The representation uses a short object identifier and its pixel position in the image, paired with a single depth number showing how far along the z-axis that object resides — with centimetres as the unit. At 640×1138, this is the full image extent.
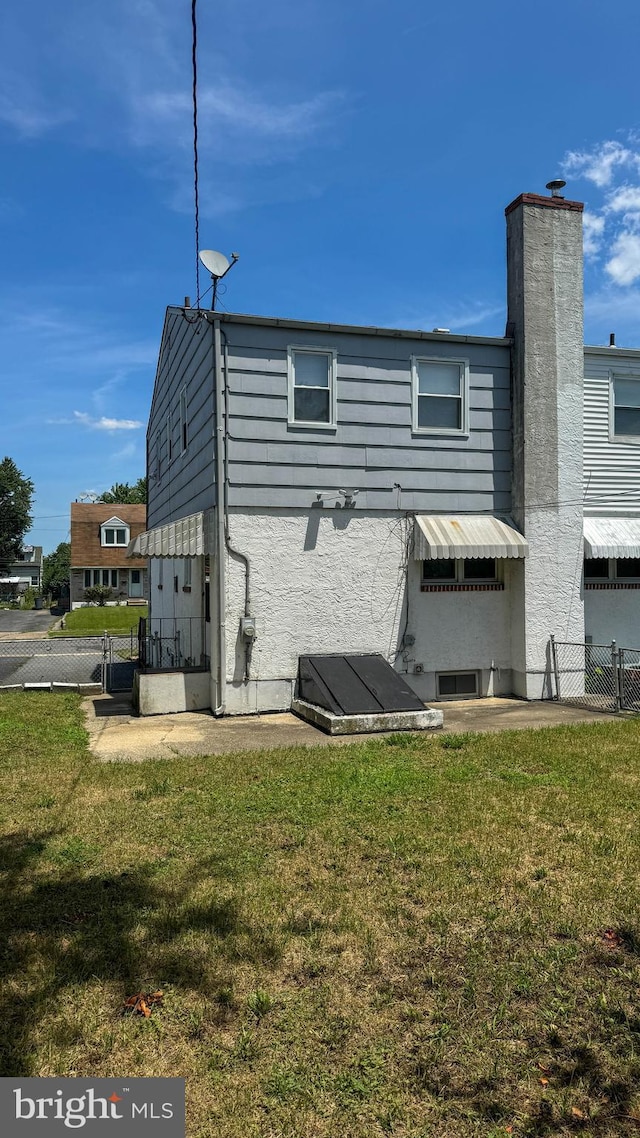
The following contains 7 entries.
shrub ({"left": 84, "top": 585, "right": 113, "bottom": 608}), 4631
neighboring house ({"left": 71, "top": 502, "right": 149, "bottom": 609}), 4869
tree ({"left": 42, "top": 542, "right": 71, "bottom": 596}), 6272
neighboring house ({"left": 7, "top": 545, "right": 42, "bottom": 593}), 8724
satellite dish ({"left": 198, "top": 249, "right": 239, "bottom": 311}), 1166
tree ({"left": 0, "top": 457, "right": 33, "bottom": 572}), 7169
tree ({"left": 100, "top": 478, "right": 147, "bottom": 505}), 8438
